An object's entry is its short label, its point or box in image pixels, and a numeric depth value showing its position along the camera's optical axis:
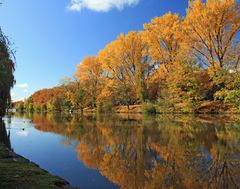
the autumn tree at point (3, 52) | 6.18
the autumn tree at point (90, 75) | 61.75
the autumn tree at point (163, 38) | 43.56
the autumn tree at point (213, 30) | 34.59
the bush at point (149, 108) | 40.41
